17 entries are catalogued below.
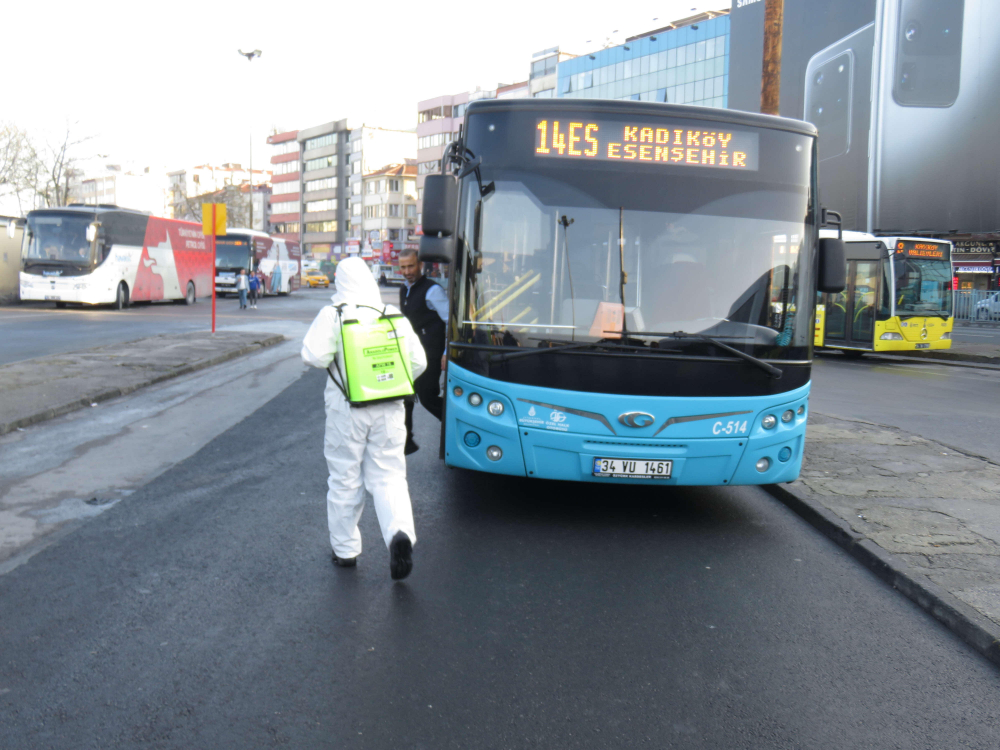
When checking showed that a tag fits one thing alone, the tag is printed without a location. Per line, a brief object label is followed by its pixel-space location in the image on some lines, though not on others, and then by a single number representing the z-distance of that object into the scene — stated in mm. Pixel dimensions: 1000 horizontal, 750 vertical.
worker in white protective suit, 4699
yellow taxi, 78188
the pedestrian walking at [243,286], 36188
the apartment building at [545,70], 88125
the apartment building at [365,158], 116938
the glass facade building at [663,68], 71062
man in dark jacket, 7602
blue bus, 5676
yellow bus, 21375
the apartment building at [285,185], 132500
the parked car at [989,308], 38125
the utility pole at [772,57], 12062
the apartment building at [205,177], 158288
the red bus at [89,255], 31516
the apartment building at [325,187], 122062
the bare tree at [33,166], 49438
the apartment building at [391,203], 111062
